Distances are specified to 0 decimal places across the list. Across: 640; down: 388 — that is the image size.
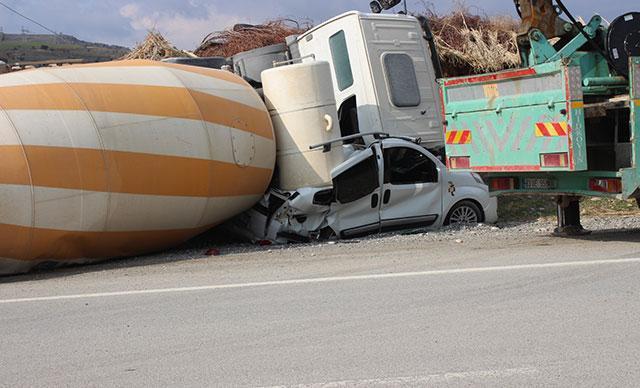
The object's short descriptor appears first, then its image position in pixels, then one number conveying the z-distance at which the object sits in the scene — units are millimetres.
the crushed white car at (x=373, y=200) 12703
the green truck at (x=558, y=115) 9328
